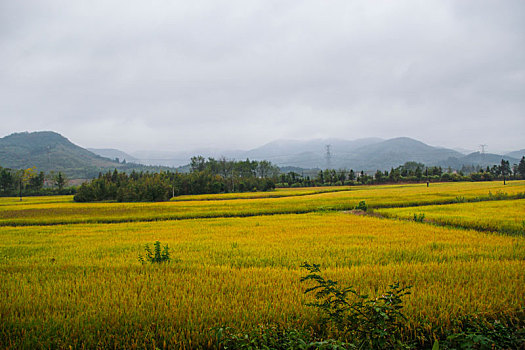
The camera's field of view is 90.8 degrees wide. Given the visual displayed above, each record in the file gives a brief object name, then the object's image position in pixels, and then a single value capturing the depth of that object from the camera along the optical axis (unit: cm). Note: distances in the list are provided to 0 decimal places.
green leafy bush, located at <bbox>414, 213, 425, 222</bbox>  1880
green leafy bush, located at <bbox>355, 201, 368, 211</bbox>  2748
